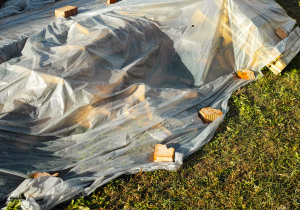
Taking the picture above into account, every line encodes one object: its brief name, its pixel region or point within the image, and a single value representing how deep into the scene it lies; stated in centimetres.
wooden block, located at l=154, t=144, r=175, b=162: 263
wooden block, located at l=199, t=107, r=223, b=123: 316
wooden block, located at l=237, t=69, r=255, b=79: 386
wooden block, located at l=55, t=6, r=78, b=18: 407
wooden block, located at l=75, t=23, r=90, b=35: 338
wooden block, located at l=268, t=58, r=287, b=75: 386
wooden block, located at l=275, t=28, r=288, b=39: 400
